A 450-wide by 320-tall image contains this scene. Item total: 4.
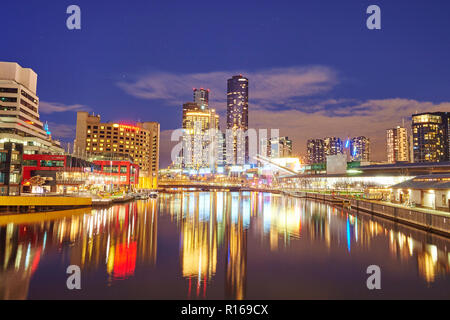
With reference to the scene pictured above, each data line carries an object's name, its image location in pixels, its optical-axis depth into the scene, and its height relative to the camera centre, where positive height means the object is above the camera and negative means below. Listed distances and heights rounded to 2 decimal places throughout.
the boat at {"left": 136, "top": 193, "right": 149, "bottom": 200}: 89.46 -5.28
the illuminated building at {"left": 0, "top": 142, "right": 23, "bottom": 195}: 59.09 +1.62
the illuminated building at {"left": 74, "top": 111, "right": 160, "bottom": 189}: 156.25 +19.00
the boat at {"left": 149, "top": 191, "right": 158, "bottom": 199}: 104.50 -5.67
